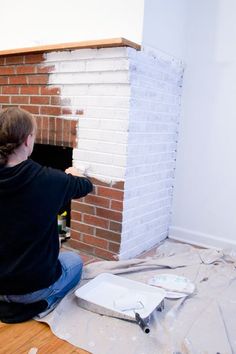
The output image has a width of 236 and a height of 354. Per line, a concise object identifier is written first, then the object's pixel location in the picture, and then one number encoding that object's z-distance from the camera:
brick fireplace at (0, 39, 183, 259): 1.95
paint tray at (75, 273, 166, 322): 1.53
